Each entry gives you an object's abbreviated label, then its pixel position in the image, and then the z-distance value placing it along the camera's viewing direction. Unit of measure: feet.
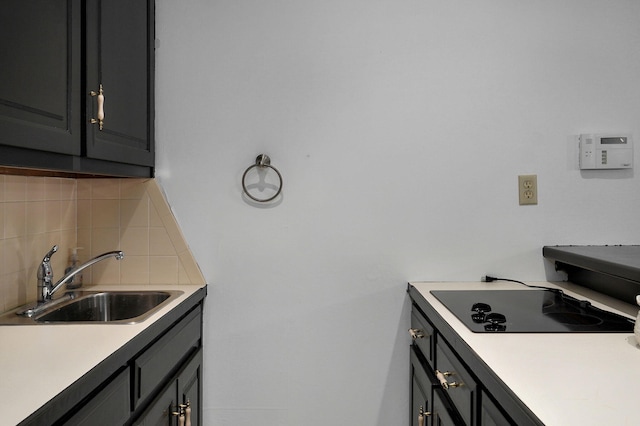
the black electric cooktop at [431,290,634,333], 4.58
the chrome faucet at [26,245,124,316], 5.67
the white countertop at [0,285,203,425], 3.00
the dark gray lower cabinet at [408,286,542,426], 3.36
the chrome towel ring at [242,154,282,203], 6.79
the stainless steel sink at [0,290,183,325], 6.08
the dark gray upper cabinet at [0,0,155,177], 3.66
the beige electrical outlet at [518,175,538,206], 6.83
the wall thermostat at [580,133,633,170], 6.71
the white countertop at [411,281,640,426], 2.79
